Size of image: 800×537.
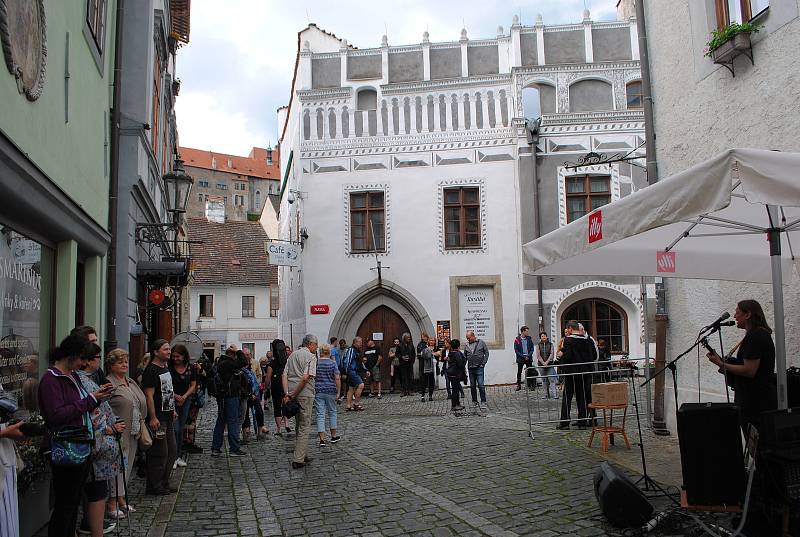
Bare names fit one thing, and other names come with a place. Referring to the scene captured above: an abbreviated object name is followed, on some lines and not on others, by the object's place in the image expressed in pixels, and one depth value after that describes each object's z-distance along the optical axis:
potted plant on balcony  7.79
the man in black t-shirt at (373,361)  18.83
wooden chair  8.42
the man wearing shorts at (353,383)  15.21
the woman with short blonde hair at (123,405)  6.41
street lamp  13.50
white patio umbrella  4.40
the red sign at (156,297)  13.11
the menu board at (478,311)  20.77
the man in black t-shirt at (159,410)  7.25
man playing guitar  5.39
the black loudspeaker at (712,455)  5.27
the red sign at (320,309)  21.16
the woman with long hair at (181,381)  8.18
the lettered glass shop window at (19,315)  5.73
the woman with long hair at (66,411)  4.69
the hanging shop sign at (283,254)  21.05
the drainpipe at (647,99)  9.93
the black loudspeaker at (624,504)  5.28
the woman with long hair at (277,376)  12.05
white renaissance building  20.67
